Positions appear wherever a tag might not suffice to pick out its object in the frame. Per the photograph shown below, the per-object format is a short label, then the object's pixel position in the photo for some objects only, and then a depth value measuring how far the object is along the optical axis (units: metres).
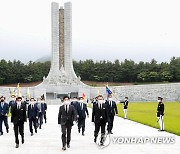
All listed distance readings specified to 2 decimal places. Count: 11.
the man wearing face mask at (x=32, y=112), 13.21
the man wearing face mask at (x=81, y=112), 13.24
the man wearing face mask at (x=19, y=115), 10.02
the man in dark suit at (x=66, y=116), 9.67
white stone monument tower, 59.94
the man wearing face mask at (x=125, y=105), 21.38
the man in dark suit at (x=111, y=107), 12.89
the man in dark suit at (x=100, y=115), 10.16
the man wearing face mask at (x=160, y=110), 14.31
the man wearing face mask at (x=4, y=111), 13.22
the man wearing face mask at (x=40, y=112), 15.60
